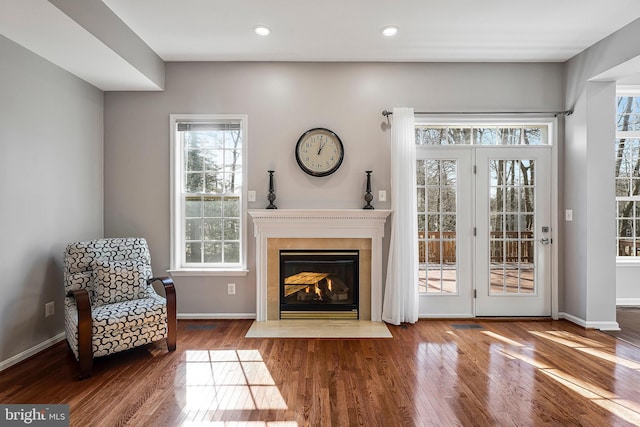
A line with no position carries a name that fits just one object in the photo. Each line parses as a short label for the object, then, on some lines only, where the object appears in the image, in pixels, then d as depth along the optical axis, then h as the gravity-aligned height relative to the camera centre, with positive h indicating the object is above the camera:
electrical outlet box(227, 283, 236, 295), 4.03 -0.83
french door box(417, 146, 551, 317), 4.06 -0.20
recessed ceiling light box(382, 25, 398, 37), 3.23 +1.67
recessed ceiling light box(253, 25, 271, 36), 3.23 +1.67
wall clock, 3.97 +0.70
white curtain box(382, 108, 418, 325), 3.85 -0.07
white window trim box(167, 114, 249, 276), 4.00 +0.11
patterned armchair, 2.70 -0.75
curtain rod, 3.99 +1.12
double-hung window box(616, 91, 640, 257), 4.60 +0.53
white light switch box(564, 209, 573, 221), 3.93 -0.03
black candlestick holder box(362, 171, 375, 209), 3.92 +0.19
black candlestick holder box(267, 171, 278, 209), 3.90 +0.20
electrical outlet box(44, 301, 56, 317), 3.23 -0.86
